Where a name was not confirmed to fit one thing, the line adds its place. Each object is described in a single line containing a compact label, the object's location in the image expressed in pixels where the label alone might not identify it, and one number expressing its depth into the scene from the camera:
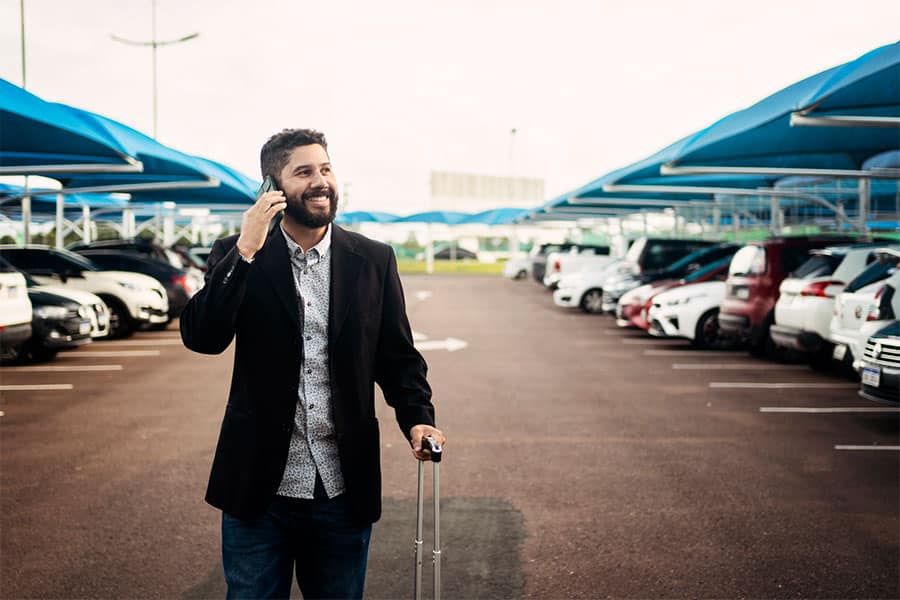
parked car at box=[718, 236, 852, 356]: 12.45
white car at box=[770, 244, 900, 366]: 10.57
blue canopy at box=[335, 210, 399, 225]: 50.79
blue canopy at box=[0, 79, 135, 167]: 9.02
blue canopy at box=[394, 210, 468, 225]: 49.16
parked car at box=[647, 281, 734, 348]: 14.77
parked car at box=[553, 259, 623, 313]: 22.53
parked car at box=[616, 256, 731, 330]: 15.59
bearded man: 2.51
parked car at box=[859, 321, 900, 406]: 7.51
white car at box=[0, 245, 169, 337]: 15.02
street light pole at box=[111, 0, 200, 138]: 28.80
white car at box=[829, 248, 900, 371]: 8.77
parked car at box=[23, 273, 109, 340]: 12.70
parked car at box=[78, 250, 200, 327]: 16.75
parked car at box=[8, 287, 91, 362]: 12.07
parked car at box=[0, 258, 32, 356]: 10.39
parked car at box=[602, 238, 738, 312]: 18.88
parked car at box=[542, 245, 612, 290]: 26.78
